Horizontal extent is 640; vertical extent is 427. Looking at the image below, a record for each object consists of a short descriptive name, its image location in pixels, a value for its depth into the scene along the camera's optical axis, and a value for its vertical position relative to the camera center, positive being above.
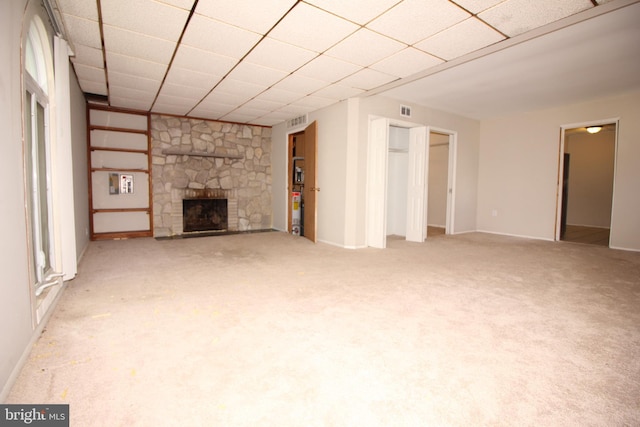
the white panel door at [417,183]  5.82 +0.20
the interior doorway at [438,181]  8.09 +0.33
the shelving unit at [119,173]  5.80 +0.34
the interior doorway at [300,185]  5.81 +0.14
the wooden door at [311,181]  5.61 +0.21
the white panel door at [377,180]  5.27 +0.22
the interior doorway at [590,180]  8.13 +0.41
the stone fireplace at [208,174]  6.41 +0.37
